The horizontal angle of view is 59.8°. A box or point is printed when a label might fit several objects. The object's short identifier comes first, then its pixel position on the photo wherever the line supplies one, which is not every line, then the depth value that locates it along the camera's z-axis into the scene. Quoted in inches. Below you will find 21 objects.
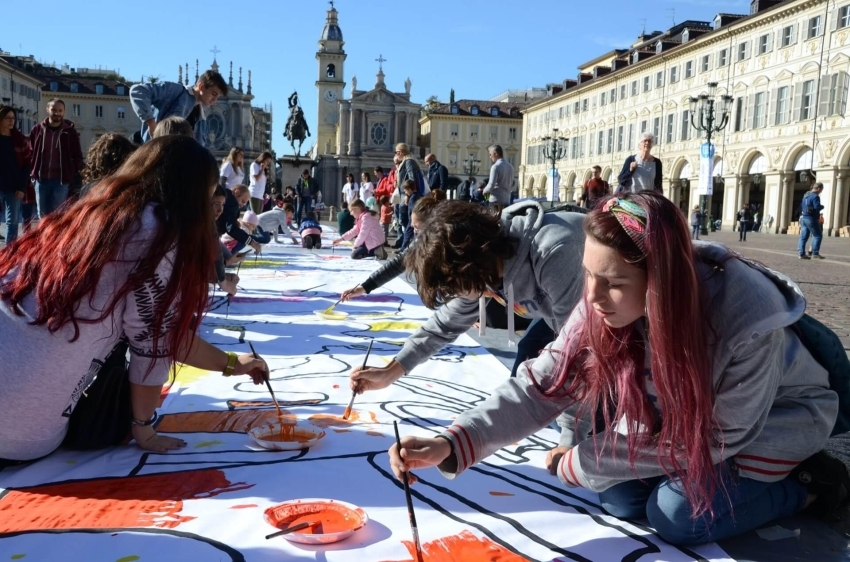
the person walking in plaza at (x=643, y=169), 315.6
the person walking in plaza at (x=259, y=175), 459.5
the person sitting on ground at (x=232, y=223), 263.0
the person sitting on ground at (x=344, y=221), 556.1
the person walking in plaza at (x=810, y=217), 518.6
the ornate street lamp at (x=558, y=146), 1942.9
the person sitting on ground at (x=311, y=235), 463.5
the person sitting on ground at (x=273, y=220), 469.1
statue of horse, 1246.3
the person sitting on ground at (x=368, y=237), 390.9
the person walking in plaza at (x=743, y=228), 906.7
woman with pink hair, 60.2
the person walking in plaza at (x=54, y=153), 260.8
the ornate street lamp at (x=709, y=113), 917.8
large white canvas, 68.4
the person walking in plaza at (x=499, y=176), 390.0
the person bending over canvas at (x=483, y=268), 82.4
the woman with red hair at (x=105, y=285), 74.0
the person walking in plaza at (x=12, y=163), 273.9
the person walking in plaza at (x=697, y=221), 885.7
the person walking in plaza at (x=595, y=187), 448.1
